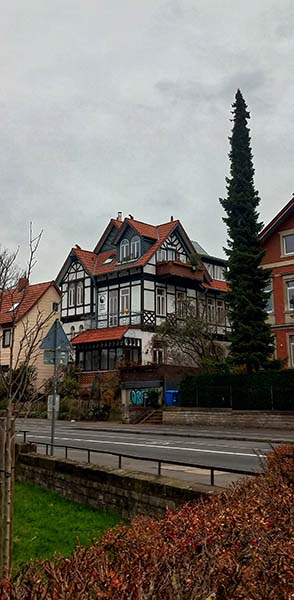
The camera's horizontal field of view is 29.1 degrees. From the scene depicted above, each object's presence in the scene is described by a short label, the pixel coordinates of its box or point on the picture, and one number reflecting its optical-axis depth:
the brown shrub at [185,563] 2.53
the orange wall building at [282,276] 37.16
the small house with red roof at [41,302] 46.56
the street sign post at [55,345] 14.24
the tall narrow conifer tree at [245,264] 31.83
